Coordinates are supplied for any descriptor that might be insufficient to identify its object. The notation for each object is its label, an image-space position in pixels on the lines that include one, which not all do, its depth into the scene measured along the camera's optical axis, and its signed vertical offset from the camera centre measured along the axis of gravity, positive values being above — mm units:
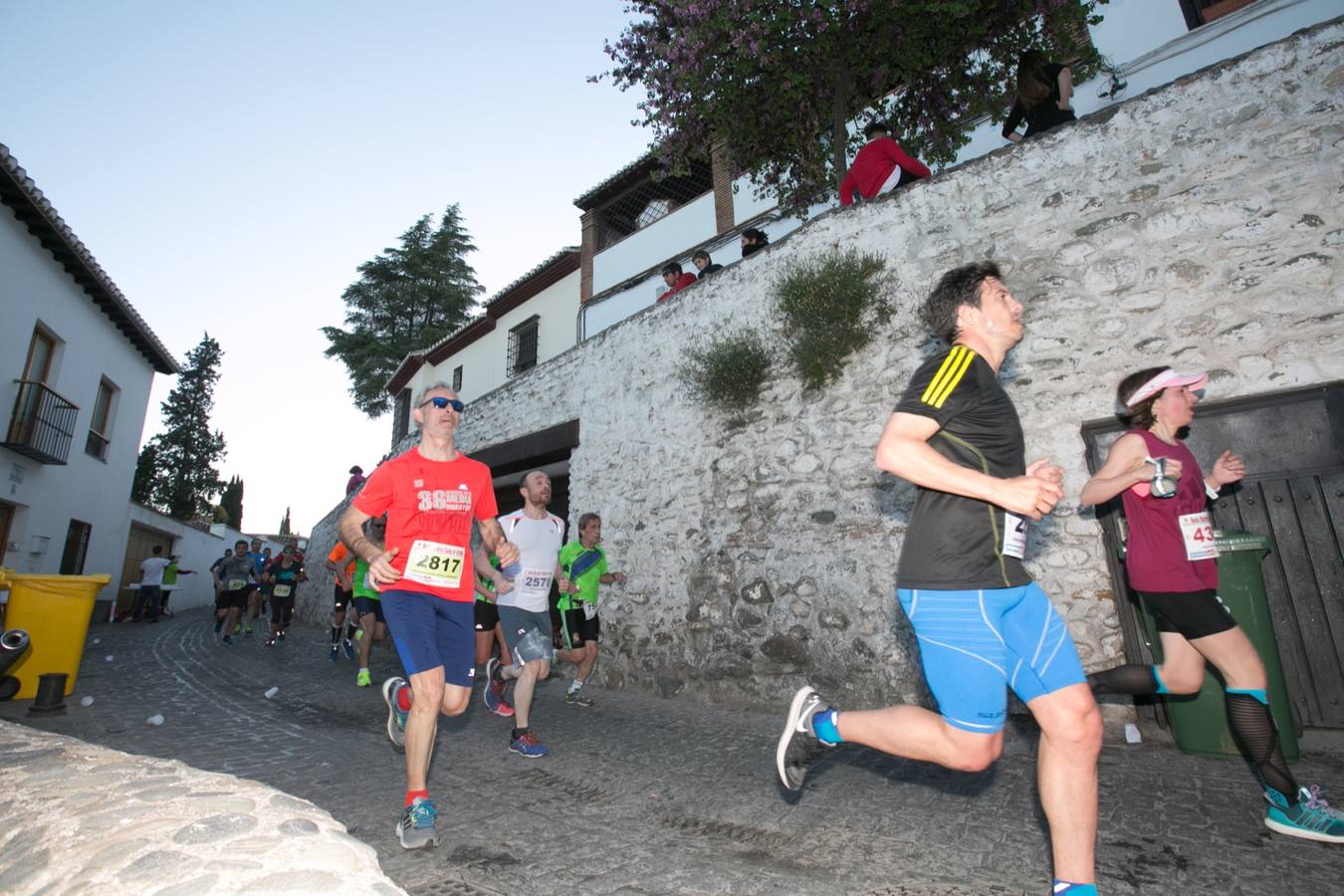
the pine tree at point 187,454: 38344 +9173
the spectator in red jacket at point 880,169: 7105 +4364
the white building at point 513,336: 17250 +7790
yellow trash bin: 5719 +20
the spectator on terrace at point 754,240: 8501 +4535
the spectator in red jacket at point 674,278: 9672 +4535
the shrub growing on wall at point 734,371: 7180 +2393
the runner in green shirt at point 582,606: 6699 +4
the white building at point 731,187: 7883 +6878
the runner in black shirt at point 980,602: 1948 -22
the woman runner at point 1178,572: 2887 +78
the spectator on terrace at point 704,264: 8372 +4493
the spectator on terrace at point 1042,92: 6047 +4388
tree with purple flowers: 7648 +6238
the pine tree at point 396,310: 29734 +13194
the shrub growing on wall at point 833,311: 6406 +2684
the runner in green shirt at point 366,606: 7738 +67
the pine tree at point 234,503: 50594 +8266
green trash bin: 3621 -357
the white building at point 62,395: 13031 +5040
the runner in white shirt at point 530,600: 4555 +55
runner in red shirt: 3100 +229
